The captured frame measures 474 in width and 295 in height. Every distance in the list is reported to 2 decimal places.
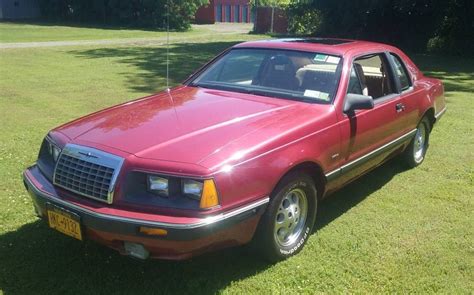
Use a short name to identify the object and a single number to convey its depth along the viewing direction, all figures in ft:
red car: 9.91
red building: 172.96
